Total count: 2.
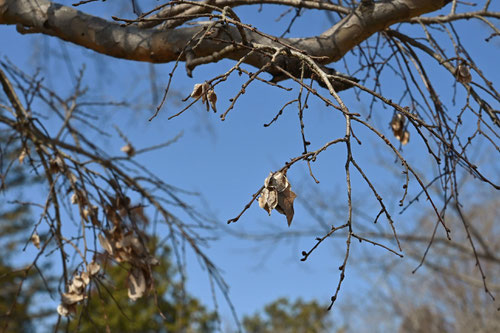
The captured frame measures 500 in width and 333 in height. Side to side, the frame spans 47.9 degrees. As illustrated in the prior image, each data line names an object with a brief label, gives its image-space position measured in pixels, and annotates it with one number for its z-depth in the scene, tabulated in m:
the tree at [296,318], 15.02
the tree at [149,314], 11.30
